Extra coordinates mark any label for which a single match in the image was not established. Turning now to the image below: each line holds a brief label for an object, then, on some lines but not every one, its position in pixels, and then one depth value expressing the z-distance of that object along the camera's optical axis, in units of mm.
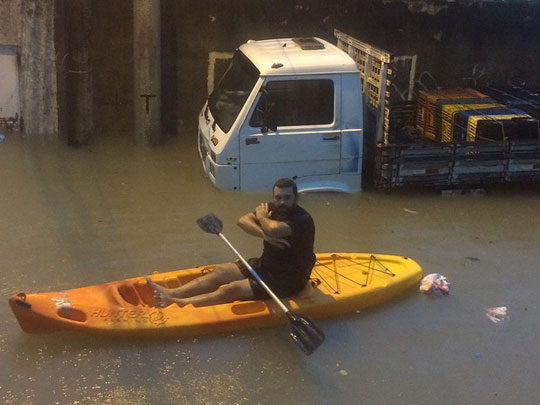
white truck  9312
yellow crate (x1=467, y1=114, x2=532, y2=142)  10078
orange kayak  6469
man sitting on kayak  6645
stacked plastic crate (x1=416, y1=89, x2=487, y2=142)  10766
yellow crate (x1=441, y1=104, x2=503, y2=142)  10367
